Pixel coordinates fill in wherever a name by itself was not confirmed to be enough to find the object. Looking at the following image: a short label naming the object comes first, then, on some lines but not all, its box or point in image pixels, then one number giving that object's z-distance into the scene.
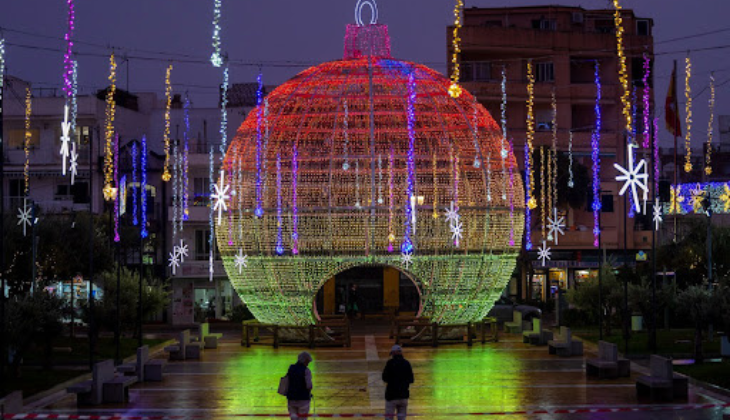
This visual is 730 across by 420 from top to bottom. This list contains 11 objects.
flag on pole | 48.45
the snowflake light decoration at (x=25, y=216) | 39.84
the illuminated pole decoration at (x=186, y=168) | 54.54
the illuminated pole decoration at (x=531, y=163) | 50.00
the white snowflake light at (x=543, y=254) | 56.28
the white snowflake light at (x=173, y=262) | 52.91
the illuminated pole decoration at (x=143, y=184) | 51.60
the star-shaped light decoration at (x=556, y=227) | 57.83
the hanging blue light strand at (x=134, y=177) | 50.19
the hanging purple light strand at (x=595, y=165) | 45.65
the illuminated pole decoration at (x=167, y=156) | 36.62
